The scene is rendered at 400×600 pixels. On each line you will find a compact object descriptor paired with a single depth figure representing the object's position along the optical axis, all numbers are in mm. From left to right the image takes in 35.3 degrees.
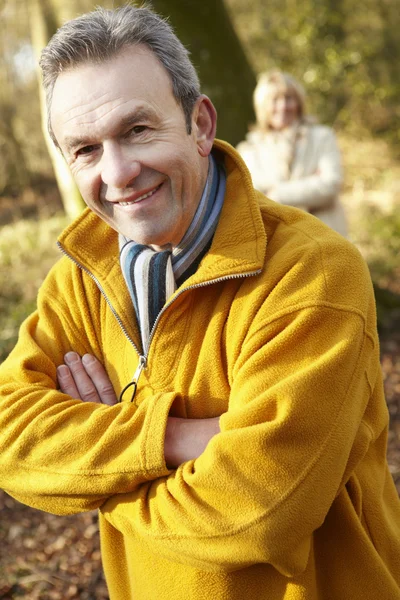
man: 1537
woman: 4855
